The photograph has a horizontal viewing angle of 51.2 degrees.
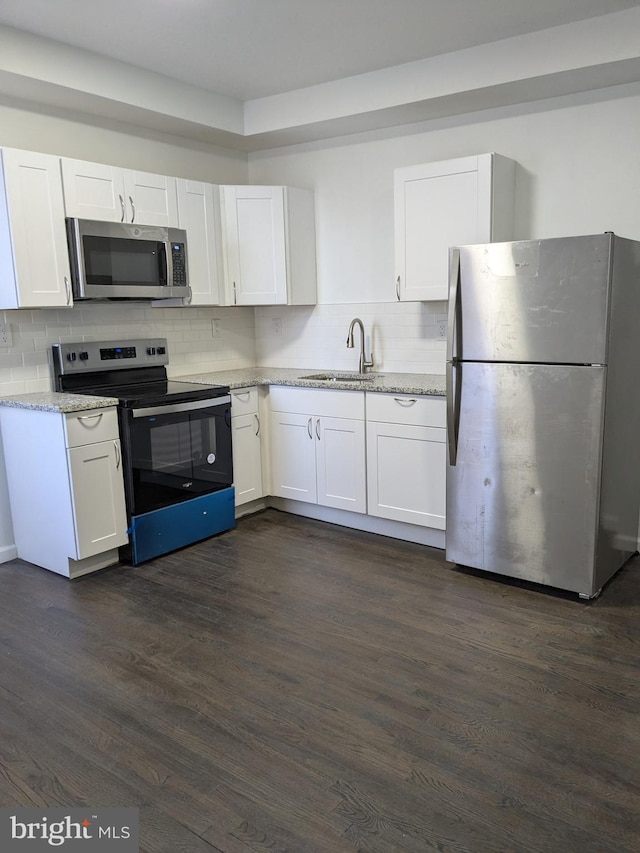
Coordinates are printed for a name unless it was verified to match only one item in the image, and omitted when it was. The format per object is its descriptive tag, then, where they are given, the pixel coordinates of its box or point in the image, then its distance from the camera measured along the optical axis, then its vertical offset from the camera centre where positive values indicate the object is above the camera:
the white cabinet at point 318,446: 3.99 -0.85
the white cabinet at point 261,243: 4.41 +0.44
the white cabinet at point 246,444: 4.21 -0.84
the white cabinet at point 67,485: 3.32 -0.86
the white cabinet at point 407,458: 3.64 -0.84
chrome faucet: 4.43 -0.36
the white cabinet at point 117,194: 3.51 +0.66
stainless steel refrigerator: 2.88 -0.46
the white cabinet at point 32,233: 3.26 +0.41
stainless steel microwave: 3.53 +0.30
